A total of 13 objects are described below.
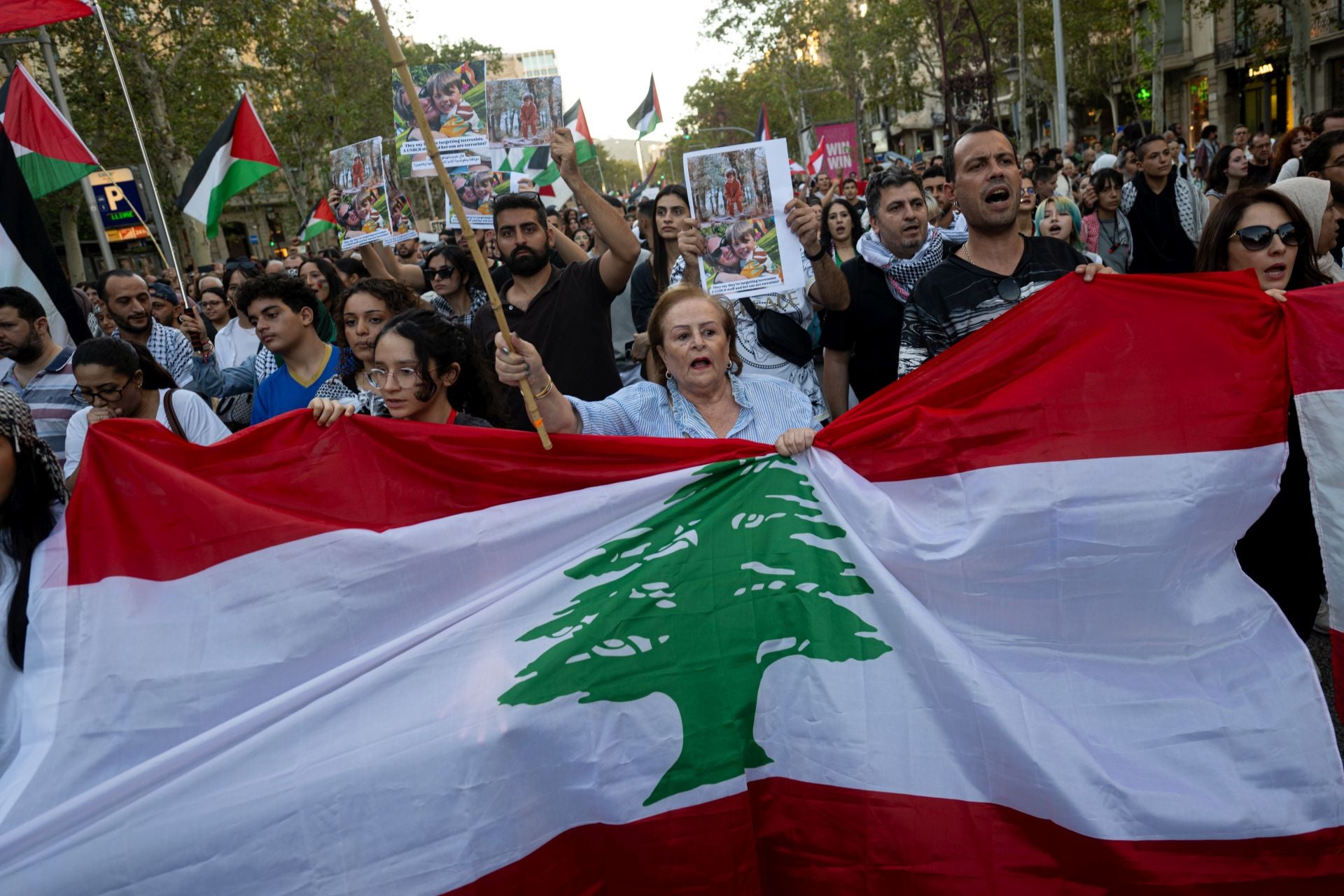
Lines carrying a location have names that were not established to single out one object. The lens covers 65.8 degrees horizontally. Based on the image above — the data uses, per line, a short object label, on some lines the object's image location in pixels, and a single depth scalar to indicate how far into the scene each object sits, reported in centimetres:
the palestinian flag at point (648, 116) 1274
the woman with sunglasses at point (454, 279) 588
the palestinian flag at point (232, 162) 738
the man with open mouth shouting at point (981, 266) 322
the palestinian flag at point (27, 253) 458
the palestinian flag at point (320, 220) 1026
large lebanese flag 242
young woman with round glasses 330
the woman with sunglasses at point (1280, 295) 296
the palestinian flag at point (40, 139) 676
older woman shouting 314
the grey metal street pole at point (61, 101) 1029
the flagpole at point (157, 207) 796
